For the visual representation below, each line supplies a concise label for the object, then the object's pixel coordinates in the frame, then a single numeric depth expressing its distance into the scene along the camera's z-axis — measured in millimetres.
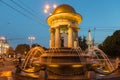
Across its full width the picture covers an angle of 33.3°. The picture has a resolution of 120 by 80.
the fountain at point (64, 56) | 13148
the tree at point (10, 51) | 90512
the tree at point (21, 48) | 85662
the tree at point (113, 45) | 53250
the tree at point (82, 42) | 62647
